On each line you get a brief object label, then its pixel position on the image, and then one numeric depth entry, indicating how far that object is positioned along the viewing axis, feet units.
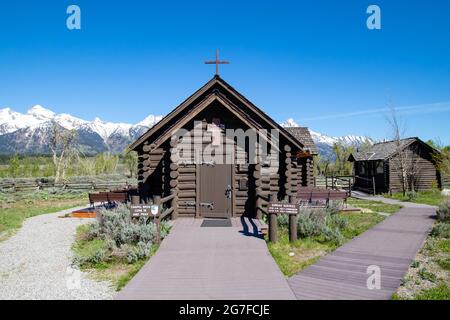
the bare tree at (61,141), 157.28
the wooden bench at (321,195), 56.49
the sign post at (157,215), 33.65
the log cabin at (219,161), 45.60
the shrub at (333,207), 49.16
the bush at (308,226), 36.55
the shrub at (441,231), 37.86
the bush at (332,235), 34.92
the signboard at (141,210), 33.63
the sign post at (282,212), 33.88
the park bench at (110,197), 55.98
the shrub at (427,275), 24.45
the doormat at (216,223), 41.35
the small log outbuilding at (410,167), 97.30
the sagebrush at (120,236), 29.63
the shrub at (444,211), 47.42
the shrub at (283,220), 40.81
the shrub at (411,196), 82.45
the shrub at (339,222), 42.22
